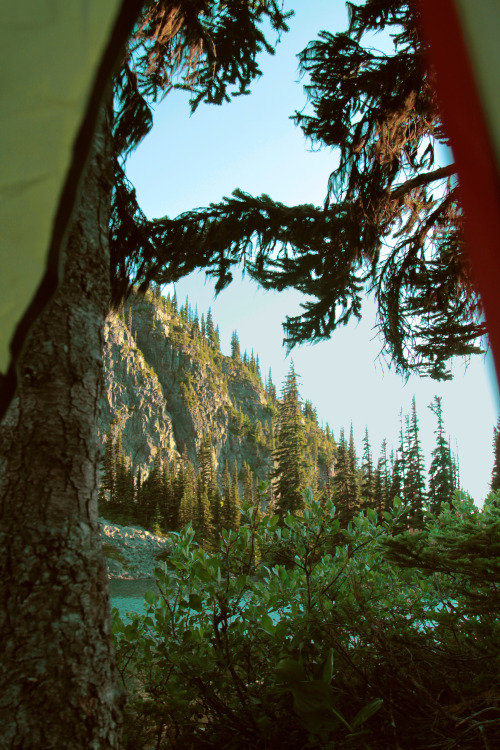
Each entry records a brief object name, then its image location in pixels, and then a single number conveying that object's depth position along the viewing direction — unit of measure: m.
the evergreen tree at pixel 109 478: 55.58
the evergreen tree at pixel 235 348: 143.75
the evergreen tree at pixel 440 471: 32.88
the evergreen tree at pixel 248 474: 85.65
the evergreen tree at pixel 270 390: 142.51
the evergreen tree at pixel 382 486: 34.33
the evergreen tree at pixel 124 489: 54.75
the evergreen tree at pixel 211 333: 138.12
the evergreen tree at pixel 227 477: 90.09
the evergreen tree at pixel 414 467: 35.62
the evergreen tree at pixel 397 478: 35.54
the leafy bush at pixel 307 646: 1.68
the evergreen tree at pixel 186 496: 41.38
